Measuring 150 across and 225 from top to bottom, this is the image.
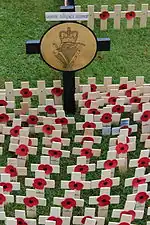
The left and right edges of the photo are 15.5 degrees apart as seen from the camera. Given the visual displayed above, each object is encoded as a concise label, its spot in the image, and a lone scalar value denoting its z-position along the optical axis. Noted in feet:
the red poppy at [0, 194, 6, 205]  13.44
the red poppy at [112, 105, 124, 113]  16.47
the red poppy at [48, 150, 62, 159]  14.87
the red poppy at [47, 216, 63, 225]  12.81
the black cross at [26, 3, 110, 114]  15.81
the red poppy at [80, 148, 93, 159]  15.08
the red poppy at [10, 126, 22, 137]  15.72
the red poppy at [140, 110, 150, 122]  16.10
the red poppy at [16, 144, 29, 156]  15.11
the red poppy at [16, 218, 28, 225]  12.81
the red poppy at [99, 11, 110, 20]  19.53
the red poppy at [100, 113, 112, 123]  16.16
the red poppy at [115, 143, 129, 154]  14.93
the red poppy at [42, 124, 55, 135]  15.89
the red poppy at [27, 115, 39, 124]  16.35
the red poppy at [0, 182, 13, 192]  13.73
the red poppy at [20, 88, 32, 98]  16.78
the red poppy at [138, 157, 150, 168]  14.64
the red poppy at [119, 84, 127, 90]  17.33
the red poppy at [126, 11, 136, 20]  19.60
